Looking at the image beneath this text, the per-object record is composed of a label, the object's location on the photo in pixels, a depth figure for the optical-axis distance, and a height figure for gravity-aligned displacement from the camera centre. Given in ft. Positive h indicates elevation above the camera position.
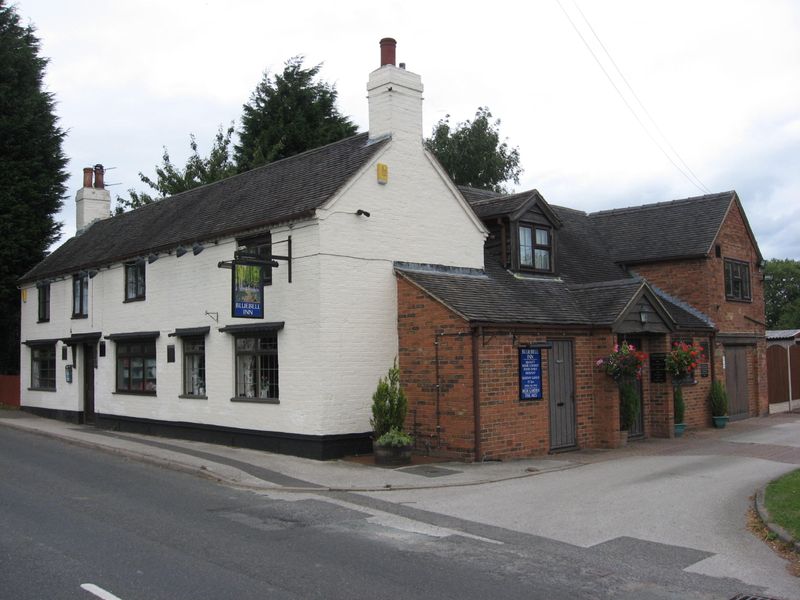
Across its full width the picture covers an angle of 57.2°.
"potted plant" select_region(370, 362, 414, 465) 45.57 -5.01
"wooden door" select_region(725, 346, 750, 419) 75.66 -4.48
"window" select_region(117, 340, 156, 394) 64.90 -1.39
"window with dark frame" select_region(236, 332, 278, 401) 52.26 -1.29
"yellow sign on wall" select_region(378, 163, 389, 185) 52.54 +12.35
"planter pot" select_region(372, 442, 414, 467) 45.55 -6.79
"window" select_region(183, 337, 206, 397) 58.90 -1.33
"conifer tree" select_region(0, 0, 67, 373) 96.02 +25.23
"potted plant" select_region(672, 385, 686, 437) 62.95 -6.02
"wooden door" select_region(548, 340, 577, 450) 52.34 -3.83
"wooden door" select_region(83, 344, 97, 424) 74.18 -3.07
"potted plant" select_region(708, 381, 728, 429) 69.62 -6.24
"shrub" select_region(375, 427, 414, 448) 45.44 -5.81
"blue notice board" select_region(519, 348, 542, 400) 49.80 -2.11
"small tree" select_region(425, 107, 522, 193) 138.72 +36.17
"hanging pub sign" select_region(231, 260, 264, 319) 47.73 +3.88
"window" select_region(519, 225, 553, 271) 63.26 +8.29
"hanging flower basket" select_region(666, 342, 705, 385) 58.95 -1.70
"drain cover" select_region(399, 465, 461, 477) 42.80 -7.48
